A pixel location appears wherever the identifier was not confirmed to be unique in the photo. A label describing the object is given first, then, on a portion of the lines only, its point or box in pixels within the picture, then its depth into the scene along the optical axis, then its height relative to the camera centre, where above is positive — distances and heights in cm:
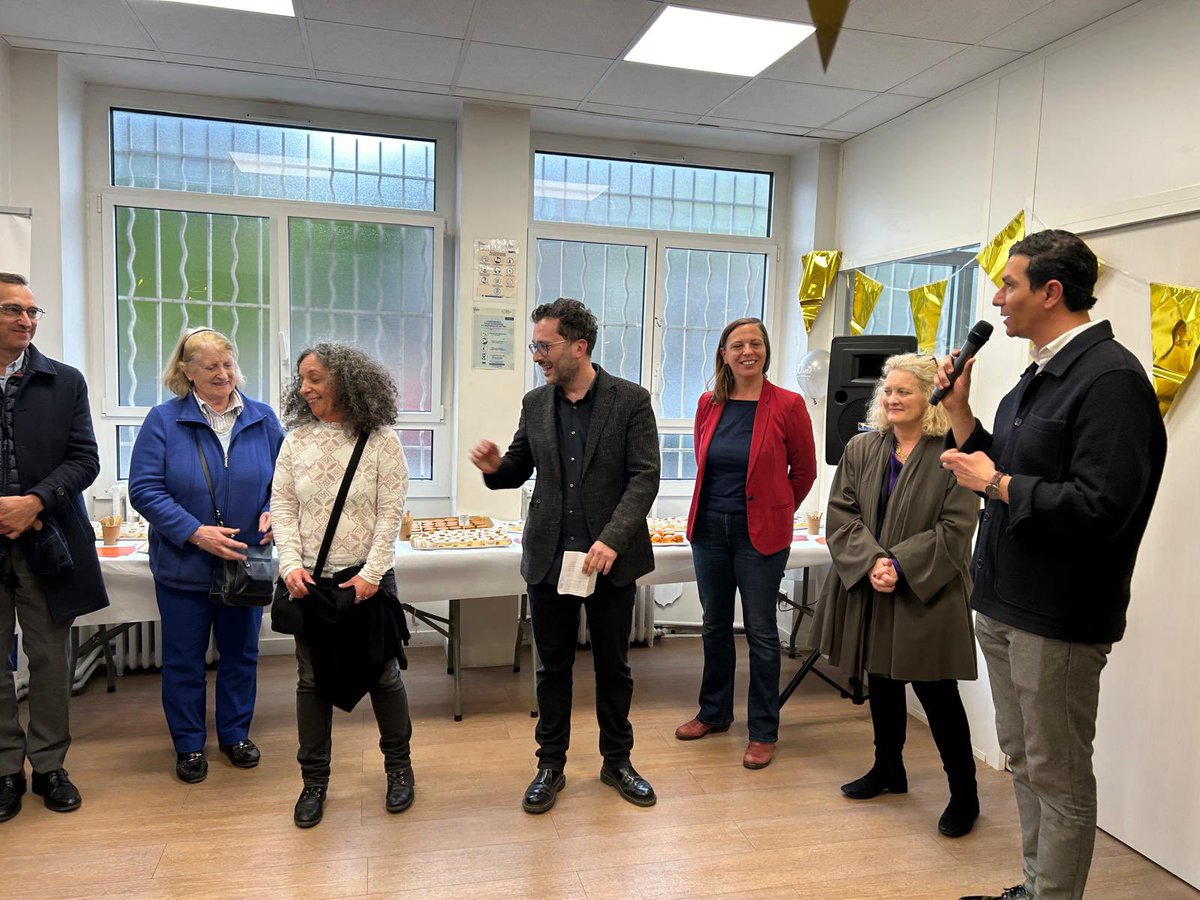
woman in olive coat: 258 -63
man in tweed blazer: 262 -44
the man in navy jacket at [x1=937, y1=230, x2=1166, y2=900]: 181 -31
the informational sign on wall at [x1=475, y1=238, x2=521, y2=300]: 416 +43
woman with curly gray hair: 251 -47
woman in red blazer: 310 -49
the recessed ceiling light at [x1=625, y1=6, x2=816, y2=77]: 303 +124
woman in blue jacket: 279 -55
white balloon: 436 -4
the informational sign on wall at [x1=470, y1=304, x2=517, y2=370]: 419 +9
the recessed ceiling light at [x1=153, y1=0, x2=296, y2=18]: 297 +123
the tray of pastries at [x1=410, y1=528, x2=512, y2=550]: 349 -80
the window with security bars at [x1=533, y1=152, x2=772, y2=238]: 464 +95
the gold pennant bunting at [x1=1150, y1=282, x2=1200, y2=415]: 250 +13
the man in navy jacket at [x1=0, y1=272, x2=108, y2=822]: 252 -62
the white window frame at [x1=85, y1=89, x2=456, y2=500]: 400 +66
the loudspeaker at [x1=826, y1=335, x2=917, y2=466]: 349 -5
